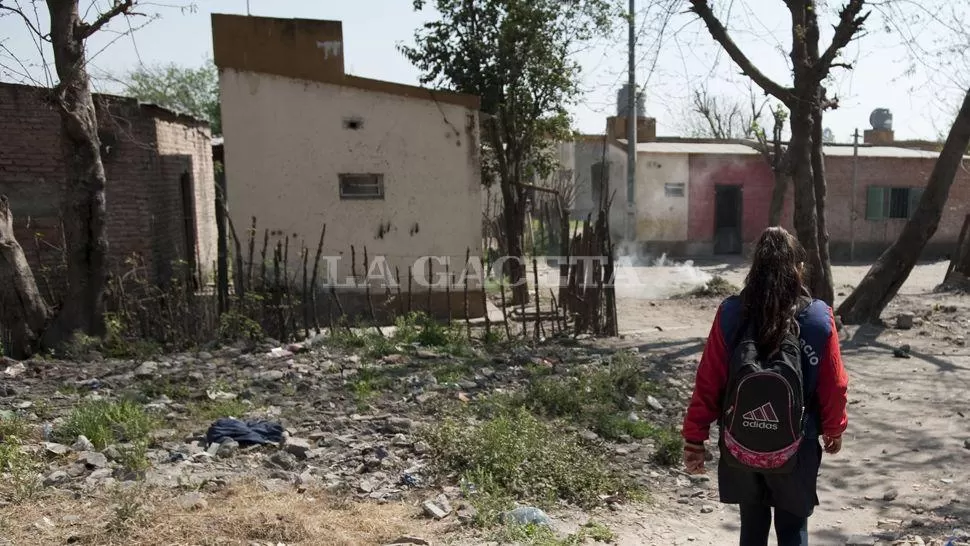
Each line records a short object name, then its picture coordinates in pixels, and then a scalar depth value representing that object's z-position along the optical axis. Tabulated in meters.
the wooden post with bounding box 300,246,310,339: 7.91
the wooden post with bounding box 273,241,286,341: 7.76
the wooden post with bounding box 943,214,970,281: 13.66
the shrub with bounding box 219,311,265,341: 7.65
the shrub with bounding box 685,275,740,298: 13.55
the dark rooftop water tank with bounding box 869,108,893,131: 30.55
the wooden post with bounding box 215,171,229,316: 7.93
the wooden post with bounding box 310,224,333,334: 8.04
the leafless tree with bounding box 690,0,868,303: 9.16
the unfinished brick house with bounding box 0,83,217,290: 9.46
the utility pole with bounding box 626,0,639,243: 17.92
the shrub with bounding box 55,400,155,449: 4.70
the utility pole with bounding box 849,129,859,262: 20.25
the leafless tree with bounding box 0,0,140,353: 6.99
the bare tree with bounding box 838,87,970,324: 10.23
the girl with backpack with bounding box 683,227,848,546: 2.68
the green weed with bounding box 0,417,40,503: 3.86
